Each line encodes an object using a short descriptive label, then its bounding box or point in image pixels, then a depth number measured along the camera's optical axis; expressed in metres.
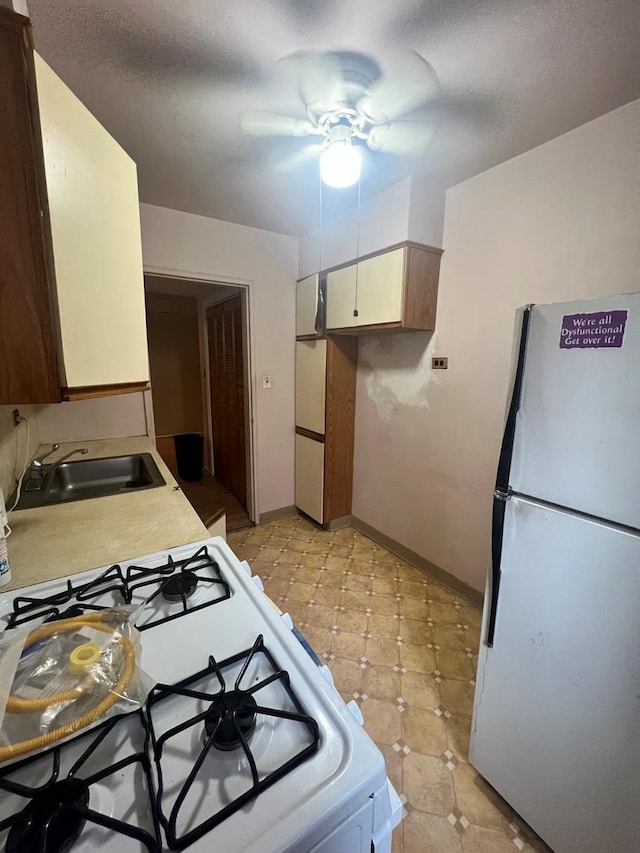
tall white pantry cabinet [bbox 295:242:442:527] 1.95
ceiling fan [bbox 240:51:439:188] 1.04
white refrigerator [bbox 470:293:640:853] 0.80
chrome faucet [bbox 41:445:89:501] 1.53
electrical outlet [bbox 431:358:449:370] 2.04
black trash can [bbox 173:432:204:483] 3.84
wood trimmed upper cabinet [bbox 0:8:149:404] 0.67
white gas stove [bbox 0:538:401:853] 0.41
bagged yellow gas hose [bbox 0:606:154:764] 0.48
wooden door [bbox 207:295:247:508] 3.06
